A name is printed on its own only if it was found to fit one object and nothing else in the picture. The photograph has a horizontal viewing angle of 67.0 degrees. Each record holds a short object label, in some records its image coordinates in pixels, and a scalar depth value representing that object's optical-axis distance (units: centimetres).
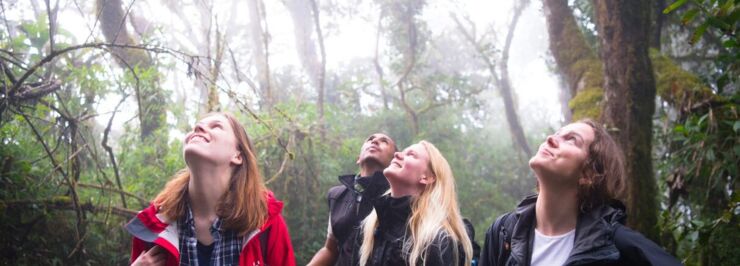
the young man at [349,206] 352
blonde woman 282
